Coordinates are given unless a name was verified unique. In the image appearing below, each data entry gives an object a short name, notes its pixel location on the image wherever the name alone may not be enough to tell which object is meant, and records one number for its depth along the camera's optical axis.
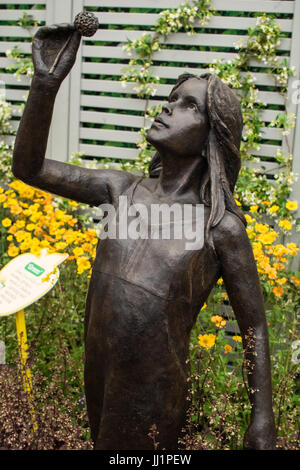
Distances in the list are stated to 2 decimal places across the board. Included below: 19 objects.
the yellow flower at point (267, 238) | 2.77
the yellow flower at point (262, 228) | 2.78
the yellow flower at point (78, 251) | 2.74
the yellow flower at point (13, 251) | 2.96
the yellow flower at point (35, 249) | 2.71
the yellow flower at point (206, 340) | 2.28
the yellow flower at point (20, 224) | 3.14
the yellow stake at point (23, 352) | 2.04
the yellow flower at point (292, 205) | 3.26
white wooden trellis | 3.92
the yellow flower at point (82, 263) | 2.64
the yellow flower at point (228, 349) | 2.42
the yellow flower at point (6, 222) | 3.14
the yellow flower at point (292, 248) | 2.88
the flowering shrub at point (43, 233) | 2.83
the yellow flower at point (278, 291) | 2.83
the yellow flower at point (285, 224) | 2.98
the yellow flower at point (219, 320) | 2.39
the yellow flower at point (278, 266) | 2.87
